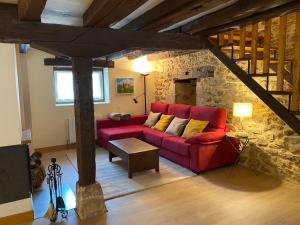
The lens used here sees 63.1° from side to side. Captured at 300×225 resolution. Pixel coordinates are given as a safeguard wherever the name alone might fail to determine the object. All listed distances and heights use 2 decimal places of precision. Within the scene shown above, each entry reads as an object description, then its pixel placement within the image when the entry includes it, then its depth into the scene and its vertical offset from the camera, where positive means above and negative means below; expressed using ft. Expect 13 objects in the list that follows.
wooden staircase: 8.51 +0.92
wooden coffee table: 12.34 -3.48
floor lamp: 20.60 +1.90
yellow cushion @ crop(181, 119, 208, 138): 14.32 -2.37
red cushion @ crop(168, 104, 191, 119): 16.58 -1.58
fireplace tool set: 8.71 -4.19
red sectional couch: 12.60 -3.06
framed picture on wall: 20.13 +0.30
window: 18.66 +0.34
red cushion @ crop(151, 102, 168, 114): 18.92 -1.54
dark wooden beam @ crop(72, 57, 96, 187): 8.46 -1.06
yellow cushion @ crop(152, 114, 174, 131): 17.10 -2.46
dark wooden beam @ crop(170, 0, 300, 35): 6.92 +2.29
